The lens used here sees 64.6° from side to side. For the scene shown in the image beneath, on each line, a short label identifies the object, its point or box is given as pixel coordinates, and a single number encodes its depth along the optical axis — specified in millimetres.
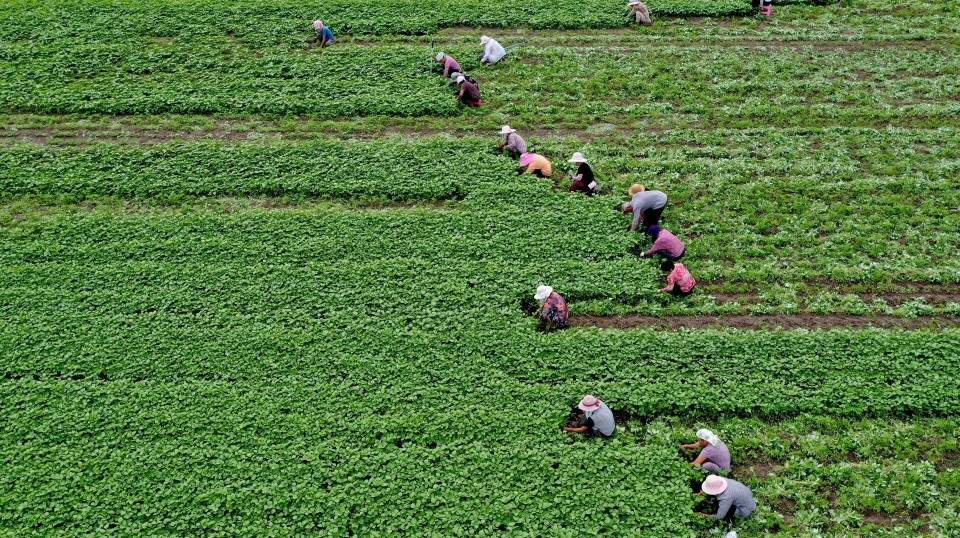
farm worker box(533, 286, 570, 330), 16766
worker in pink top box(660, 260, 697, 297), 17484
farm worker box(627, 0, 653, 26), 27266
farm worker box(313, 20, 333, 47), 25859
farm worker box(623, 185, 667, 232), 18922
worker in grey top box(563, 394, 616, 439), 14523
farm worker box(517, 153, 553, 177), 20688
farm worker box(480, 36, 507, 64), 25203
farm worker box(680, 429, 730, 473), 13953
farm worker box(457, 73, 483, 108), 23250
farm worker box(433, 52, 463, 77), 24156
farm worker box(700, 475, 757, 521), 13195
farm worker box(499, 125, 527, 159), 21359
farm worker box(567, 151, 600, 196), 20203
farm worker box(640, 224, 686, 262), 18125
